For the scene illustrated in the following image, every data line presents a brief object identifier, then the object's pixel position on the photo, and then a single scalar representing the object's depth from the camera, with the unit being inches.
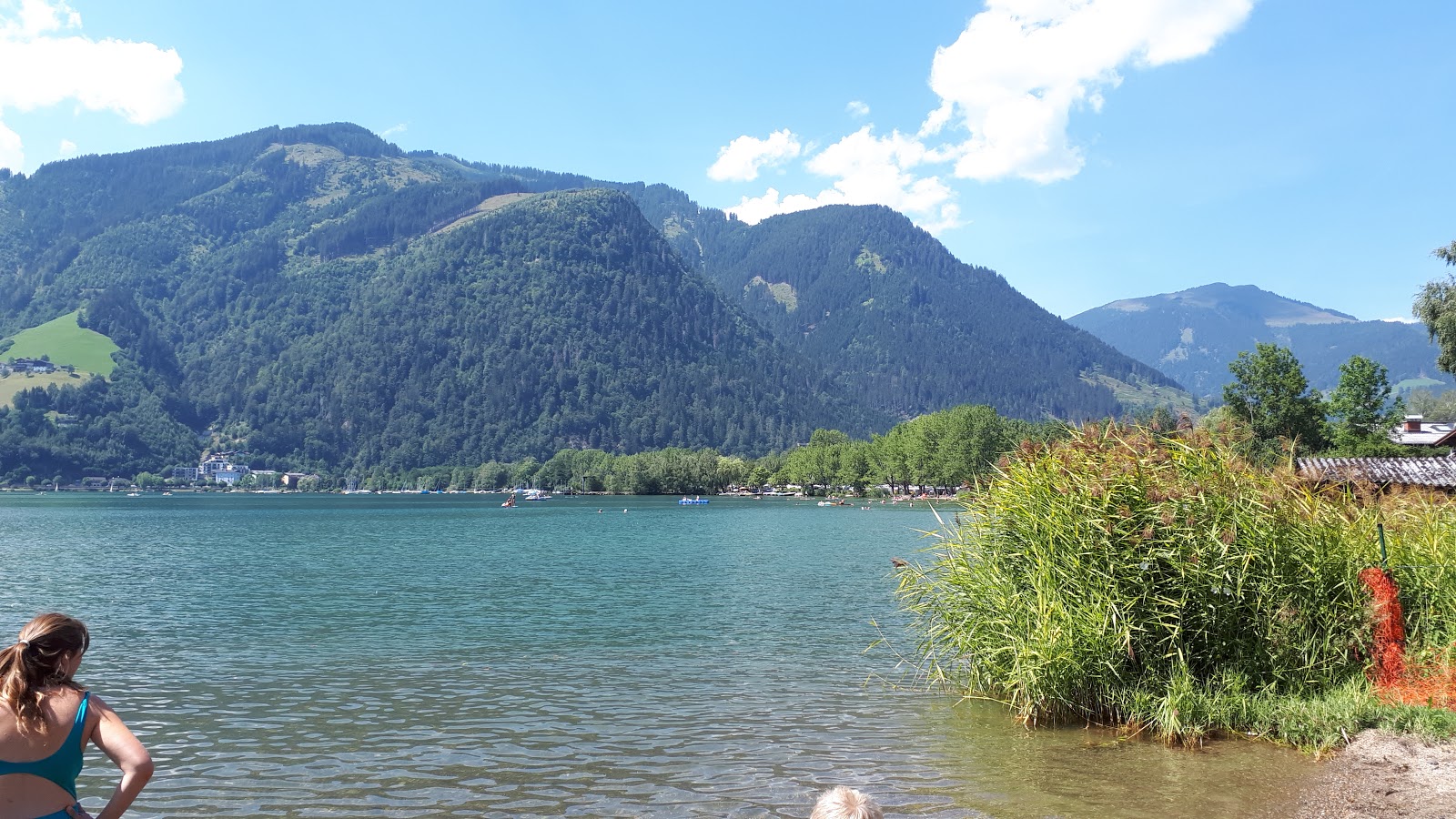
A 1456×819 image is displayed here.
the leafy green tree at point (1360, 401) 3329.2
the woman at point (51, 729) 209.8
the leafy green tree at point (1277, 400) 3403.1
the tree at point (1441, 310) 1748.0
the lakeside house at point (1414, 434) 3366.1
